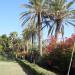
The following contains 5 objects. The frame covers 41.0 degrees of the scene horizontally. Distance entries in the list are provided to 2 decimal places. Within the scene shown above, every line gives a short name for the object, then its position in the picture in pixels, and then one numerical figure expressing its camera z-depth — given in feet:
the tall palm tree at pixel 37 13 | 50.41
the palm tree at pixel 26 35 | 78.24
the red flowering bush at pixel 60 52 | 33.21
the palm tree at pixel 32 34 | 76.53
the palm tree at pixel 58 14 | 49.06
